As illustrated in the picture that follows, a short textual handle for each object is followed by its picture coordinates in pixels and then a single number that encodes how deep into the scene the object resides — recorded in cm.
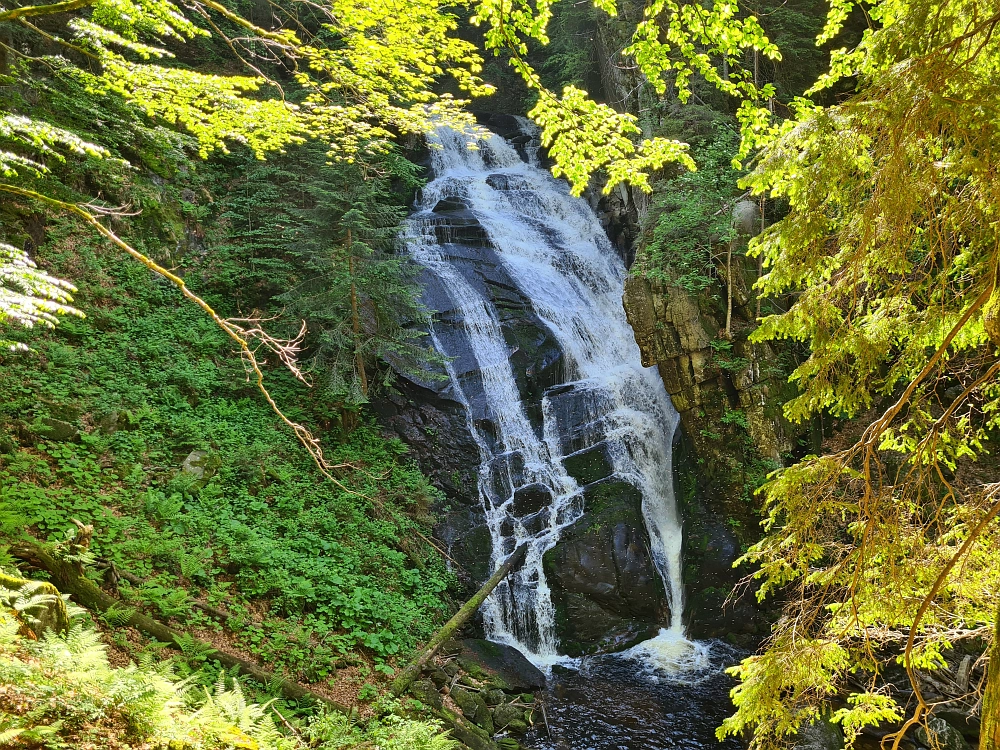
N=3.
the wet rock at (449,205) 1827
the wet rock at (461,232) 1727
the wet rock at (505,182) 2003
